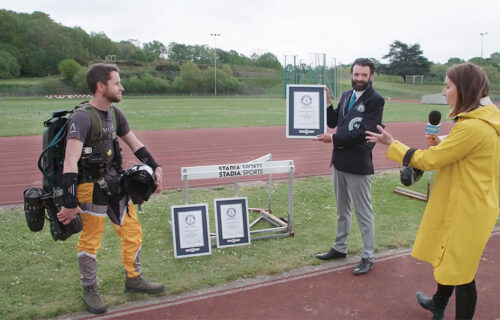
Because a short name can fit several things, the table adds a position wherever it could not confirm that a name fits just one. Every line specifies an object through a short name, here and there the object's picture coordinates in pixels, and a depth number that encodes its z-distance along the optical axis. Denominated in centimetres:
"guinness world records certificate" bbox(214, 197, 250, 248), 500
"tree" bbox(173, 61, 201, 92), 7744
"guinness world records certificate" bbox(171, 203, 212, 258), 470
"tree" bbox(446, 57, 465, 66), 10961
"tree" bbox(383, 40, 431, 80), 8738
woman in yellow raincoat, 278
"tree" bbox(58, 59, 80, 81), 7712
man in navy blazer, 413
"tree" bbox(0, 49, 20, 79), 8262
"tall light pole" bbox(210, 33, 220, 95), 7639
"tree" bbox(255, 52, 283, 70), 11856
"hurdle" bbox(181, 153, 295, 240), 499
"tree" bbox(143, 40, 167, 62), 12396
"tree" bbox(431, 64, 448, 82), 7719
